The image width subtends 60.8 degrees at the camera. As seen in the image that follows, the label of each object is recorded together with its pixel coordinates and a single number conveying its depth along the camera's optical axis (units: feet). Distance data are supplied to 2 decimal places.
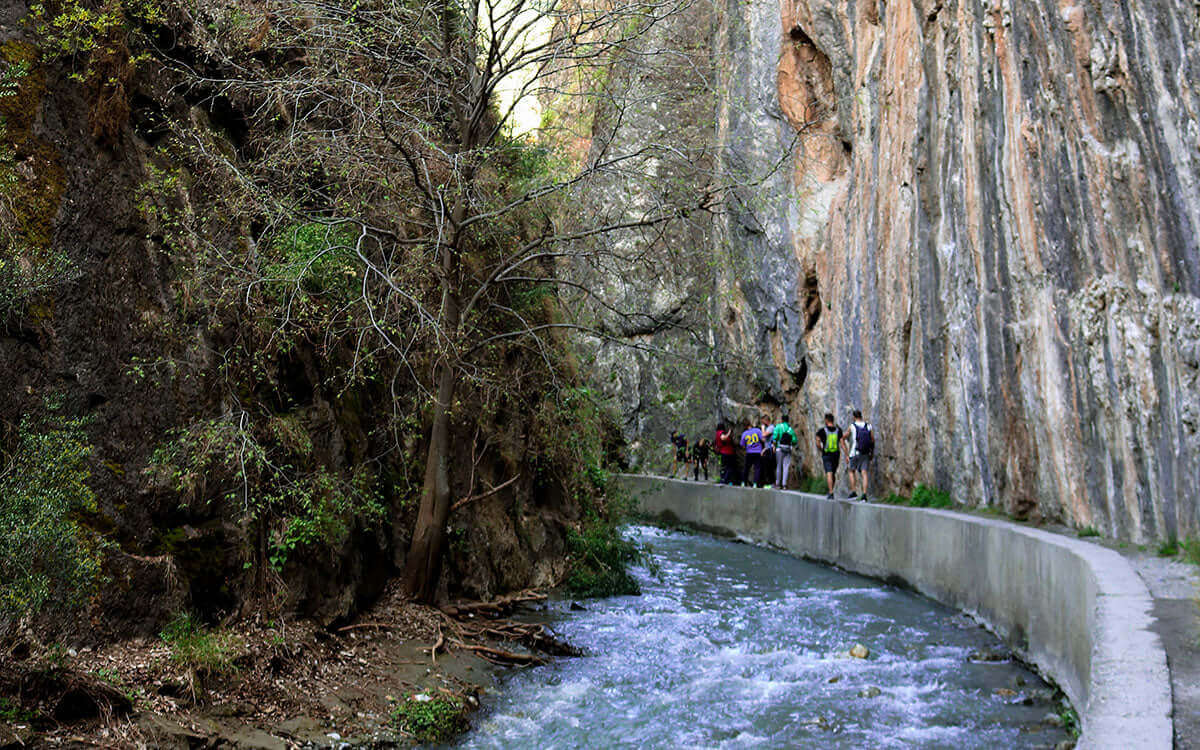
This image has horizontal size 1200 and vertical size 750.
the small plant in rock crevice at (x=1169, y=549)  29.14
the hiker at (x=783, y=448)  74.79
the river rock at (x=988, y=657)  33.14
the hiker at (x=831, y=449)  63.21
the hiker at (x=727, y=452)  84.94
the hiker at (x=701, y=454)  100.22
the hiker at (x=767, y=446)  78.43
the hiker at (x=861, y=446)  59.77
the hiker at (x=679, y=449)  106.52
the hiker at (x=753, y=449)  79.20
